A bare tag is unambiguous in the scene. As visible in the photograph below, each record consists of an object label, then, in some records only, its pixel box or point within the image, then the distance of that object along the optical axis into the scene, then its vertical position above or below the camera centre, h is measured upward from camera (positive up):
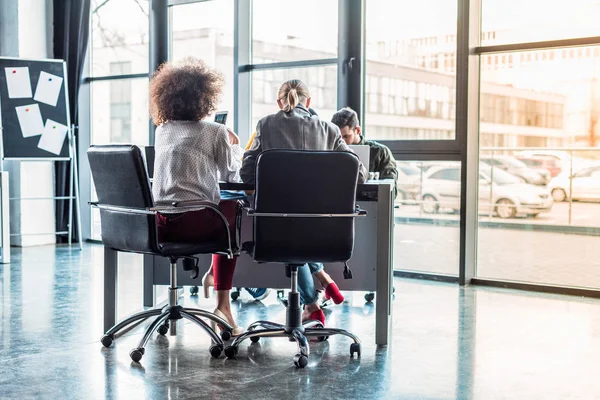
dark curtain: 7.33 +1.26
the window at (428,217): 5.64 -0.27
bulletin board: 6.85 +0.63
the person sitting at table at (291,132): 3.52 +0.23
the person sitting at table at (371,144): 4.76 +0.24
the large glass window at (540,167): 5.12 +0.11
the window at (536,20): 5.05 +1.11
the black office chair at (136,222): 3.24 -0.19
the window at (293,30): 6.11 +1.24
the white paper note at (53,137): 7.05 +0.39
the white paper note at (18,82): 6.85 +0.86
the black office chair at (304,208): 3.11 -0.11
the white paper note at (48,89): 7.02 +0.83
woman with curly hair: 3.40 +0.12
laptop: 3.87 +0.15
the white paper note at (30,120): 6.92 +0.53
